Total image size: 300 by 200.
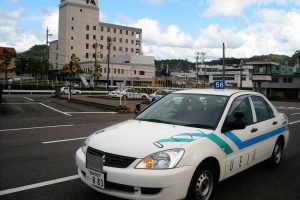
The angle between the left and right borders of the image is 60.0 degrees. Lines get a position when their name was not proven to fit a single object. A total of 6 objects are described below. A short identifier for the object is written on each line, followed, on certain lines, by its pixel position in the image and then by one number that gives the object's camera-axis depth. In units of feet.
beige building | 254.66
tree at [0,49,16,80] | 174.71
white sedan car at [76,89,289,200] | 9.89
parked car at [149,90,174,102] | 80.70
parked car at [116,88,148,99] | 100.90
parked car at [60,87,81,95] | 132.95
